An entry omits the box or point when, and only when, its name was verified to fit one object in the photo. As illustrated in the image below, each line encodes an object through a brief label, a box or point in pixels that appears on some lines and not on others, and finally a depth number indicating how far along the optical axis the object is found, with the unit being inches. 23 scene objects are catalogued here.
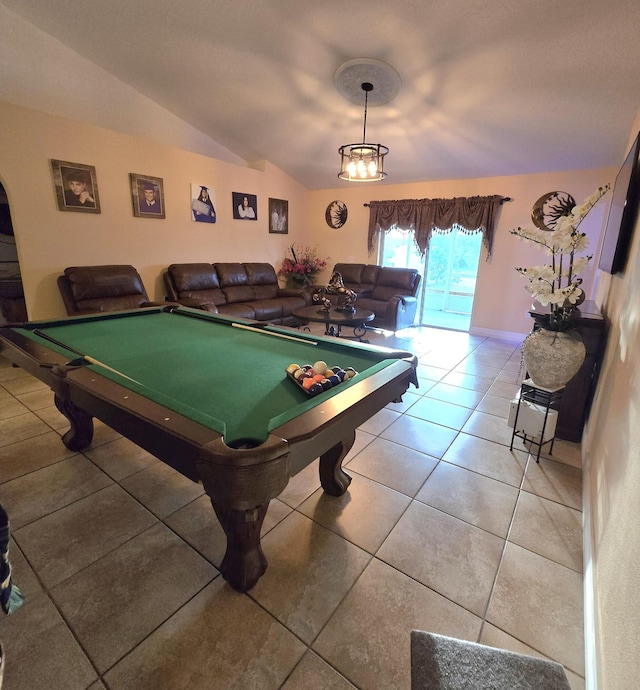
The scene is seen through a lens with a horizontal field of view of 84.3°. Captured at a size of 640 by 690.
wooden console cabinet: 99.2
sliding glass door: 245.0
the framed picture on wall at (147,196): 177.8
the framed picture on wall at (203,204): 204.5
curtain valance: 211.9
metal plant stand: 94.2
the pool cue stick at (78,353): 60.6
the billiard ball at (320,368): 60.7
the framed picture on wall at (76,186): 152.7
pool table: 39.9
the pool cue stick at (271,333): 85.7
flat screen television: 89.5
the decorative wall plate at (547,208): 189.0
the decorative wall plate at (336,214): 270.4
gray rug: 30.4
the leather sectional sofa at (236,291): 193.3
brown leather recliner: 153.3
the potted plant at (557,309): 82.3
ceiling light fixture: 138.1
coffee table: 171.3
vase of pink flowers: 268.4
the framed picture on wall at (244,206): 227.6
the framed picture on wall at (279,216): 254.1
